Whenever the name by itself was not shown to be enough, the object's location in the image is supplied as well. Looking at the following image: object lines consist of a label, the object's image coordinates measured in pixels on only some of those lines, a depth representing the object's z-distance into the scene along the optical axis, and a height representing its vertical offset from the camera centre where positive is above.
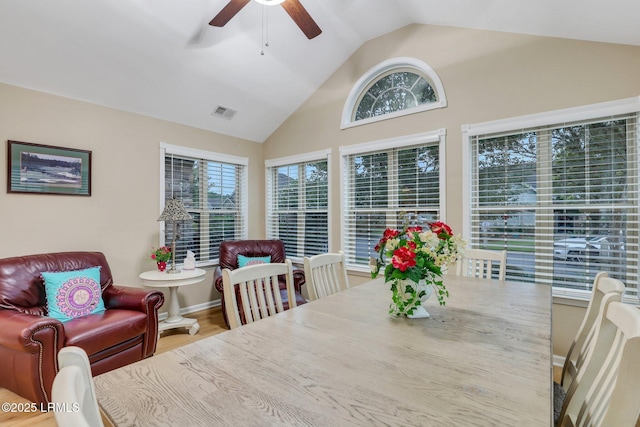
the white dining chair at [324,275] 2.08 -0.40
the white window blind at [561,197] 2.68 +0.17
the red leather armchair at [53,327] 2.14 -0.84
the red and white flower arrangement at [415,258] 1.47 -0.20
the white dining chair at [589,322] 1.43 -0.51
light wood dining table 0.81 -0.50
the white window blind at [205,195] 4.20 +0.31
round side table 3.41 -0.72
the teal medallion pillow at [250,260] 4.21 -0.58
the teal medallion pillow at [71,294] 2.66 -0.66
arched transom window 3.65 +1.53
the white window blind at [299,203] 4.63 +0.21
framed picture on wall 2.97 +0.48
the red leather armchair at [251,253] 3.86 -0.50
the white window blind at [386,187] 3.63 +0.36
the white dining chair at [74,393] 0.46 -0.29
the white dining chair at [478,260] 2.62 -0.40
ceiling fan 2.32 +1.58
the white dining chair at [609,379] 0.75 -0.47
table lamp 3.64 +0.04
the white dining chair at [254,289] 1.63 -0.41
